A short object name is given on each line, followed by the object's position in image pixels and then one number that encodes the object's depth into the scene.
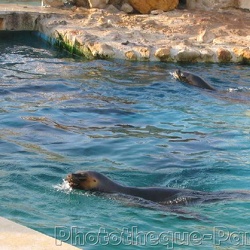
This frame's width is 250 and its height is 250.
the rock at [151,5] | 19.33
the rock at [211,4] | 19.66
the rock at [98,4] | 19.69
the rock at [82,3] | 20.36
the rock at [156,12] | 19.06
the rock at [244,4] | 19.62
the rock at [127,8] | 19.44
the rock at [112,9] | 19.39
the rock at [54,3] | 20.50
